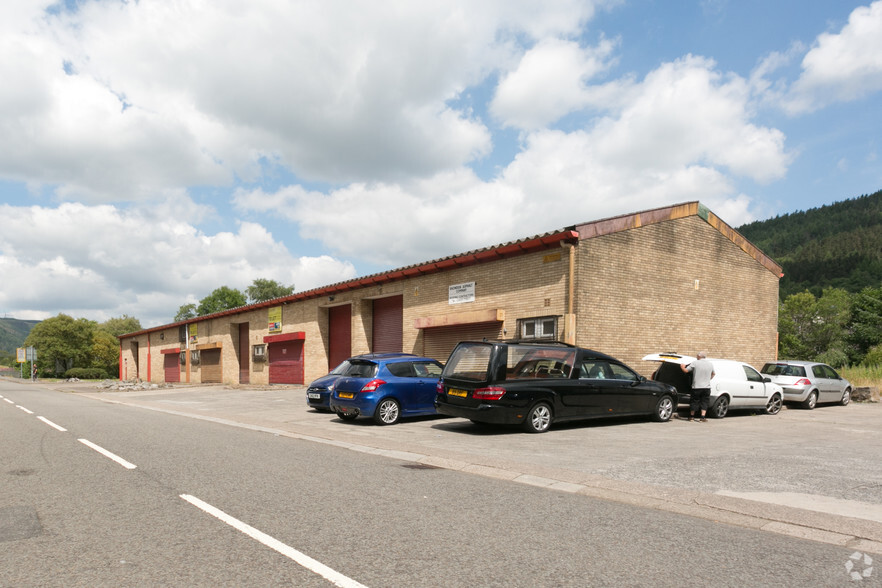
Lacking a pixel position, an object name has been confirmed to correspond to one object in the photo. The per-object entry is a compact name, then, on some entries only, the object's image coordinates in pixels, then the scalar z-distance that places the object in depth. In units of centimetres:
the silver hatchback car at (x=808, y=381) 1723
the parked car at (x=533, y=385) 1081
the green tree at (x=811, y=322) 8319
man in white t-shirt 1366
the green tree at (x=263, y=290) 9056
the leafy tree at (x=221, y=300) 9056
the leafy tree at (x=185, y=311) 9912
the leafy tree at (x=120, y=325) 10875
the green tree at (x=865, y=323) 6669
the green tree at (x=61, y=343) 8106
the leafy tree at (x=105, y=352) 8819
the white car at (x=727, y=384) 1412
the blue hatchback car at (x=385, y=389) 1282
